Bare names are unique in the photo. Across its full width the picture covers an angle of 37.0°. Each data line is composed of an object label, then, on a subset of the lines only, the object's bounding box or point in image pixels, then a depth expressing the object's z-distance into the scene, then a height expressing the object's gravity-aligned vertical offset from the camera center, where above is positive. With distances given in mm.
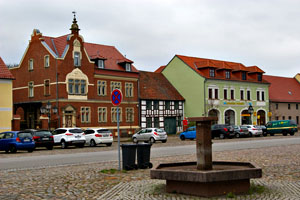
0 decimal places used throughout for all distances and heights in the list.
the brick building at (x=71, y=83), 48344 +4891
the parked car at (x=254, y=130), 49669 -692
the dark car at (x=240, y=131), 47812 -755
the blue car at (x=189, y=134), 44312 -947
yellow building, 42094 +2482
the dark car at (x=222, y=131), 45312 -689
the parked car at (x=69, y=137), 33750 -853
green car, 50594 -382
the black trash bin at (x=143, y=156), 15320 -1062
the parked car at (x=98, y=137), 35469 -915
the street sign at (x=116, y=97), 15617 +991
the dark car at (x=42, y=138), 31891 -856
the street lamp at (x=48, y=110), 43850 +1627
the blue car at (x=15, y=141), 28391 -966
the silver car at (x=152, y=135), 39531 -904
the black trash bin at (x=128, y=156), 14977 -1043
